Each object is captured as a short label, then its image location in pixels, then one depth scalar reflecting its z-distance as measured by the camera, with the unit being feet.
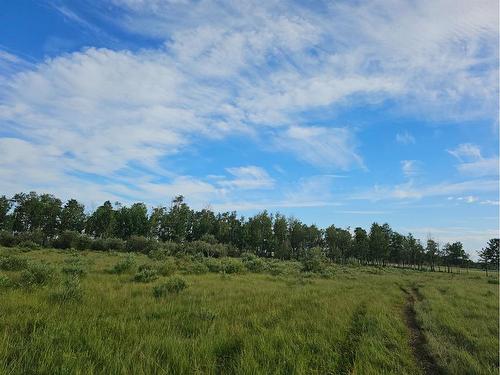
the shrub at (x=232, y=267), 91.91
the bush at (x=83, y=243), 206.08
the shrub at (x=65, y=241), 208.54
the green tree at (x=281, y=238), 364.17
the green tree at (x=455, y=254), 353.92
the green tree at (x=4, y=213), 304.91
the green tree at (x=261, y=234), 373.40
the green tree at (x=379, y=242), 368.07
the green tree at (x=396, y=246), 387.14
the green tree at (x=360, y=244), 385.70
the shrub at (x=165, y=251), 125.74
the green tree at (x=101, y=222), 326.03
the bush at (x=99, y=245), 209.87
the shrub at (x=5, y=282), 36.95
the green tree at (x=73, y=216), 319.88
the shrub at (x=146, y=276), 56.85
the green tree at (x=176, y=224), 353.92
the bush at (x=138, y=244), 213.87
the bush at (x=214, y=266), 91.38
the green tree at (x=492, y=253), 359.05
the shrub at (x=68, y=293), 33.24
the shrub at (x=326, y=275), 107.86
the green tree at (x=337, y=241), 397.80
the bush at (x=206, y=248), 227.98
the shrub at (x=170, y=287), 43.45
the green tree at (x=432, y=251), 355.15
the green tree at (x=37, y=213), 304.30
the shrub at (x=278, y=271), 103.30
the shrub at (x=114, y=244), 212.74
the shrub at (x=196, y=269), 79.30
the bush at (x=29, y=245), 157.12
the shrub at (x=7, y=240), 194.08
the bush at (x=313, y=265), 129.54
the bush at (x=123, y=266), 66.59
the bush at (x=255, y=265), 108.44
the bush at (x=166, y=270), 70.03
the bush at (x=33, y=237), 214.92
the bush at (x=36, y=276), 40.70
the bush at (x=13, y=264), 54.54
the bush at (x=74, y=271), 54.67
